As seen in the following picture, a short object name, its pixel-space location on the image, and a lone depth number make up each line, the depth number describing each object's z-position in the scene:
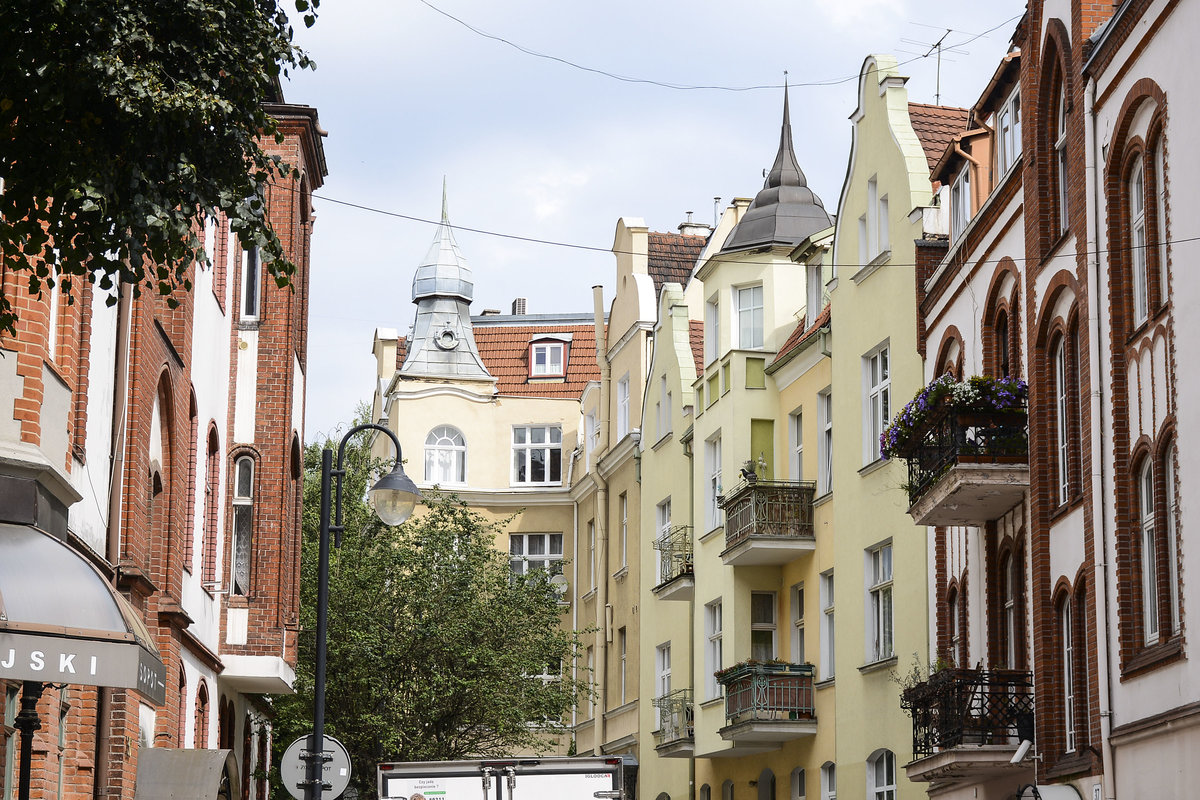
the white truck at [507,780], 19.11
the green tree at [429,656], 34.66
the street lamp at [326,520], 17.53
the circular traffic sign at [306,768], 17.44
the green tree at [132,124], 9.14
